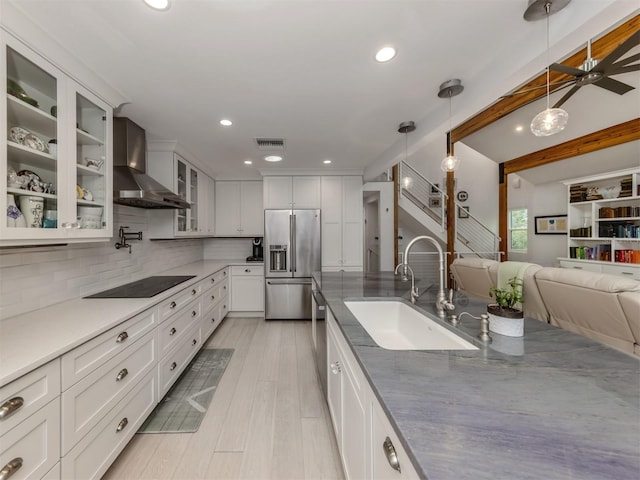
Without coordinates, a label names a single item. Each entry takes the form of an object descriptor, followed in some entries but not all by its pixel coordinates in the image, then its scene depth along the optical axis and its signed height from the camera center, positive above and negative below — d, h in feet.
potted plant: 3.74 -1.04
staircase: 19.54 +1.89
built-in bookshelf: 12.44 +0.99
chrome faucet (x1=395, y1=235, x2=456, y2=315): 4.77 -1.06
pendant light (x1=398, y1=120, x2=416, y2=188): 8.54 +3.77
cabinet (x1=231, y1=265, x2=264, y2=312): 14.34 -2.61
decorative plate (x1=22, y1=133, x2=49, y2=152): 4.61 +1.77
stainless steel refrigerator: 13.79 -0.84
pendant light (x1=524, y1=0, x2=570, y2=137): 5.88 +2.71
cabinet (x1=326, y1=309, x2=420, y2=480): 2.44 -2.30
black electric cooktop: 6.84 -1.33
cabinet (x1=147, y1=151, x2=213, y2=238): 10.09 +2.11
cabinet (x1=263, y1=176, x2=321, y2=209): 14.11 +2.70
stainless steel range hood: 7.45 +2.20
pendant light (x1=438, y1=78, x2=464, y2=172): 6.14 +3.63
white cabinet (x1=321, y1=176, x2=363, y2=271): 14.42 +1.03
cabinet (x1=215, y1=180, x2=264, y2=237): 15.24 +1.92
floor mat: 6.33 -4.33
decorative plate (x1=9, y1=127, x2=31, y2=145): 4.40 +1.83
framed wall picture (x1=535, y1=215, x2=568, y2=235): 16.53 +1.12
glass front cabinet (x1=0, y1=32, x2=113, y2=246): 4.31 +1.67
